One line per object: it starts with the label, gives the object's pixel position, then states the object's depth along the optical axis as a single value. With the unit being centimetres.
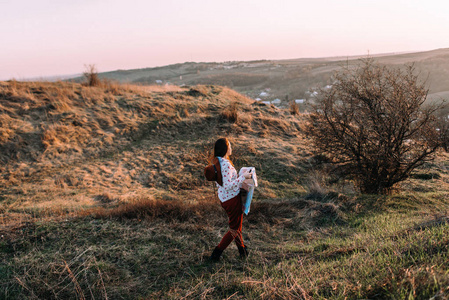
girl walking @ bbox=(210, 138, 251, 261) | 350
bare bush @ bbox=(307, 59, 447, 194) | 671
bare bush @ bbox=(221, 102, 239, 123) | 1280
